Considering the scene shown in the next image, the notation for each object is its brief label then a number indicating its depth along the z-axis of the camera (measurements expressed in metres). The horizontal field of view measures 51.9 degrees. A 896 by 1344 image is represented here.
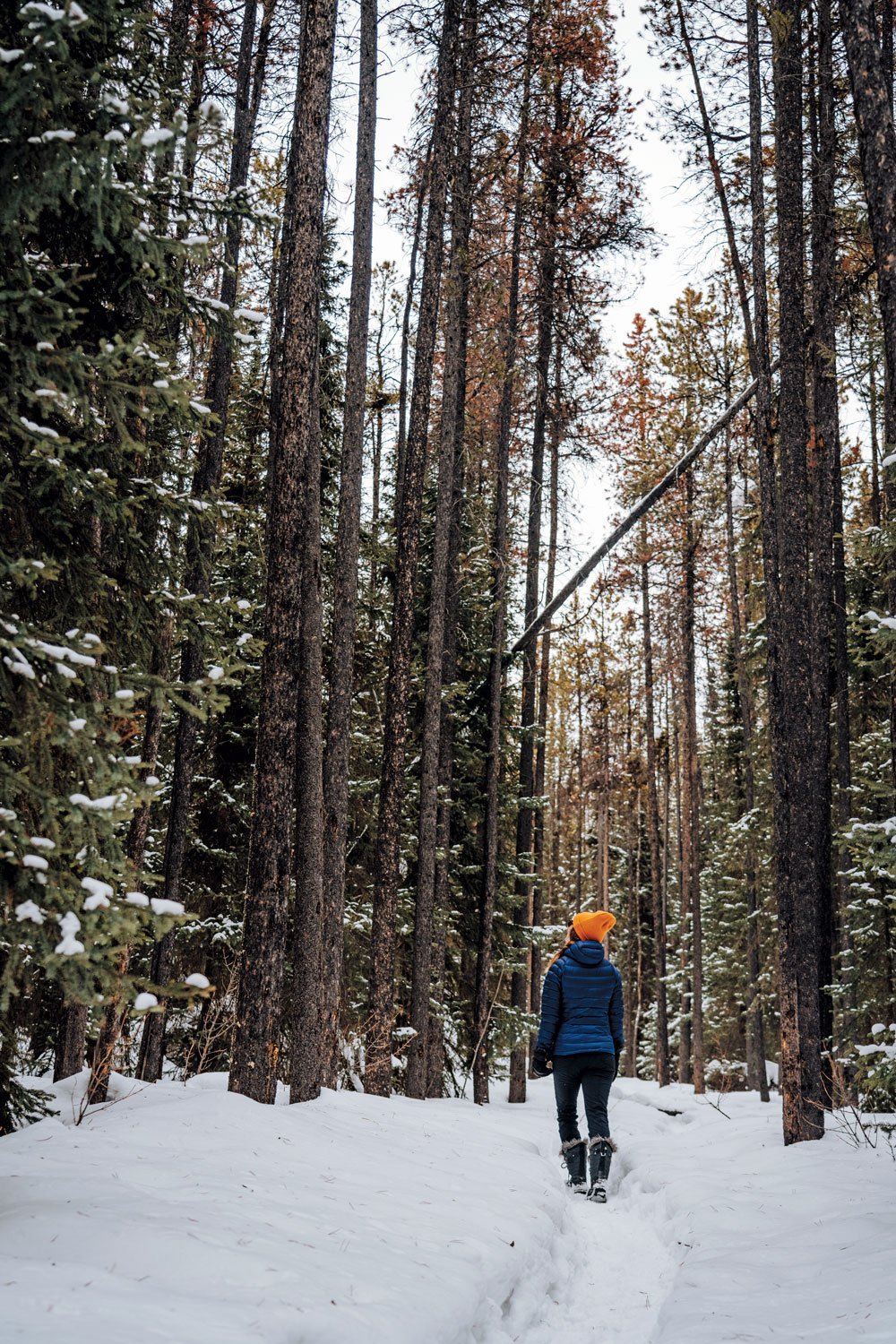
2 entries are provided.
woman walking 7.81
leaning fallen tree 11.19
